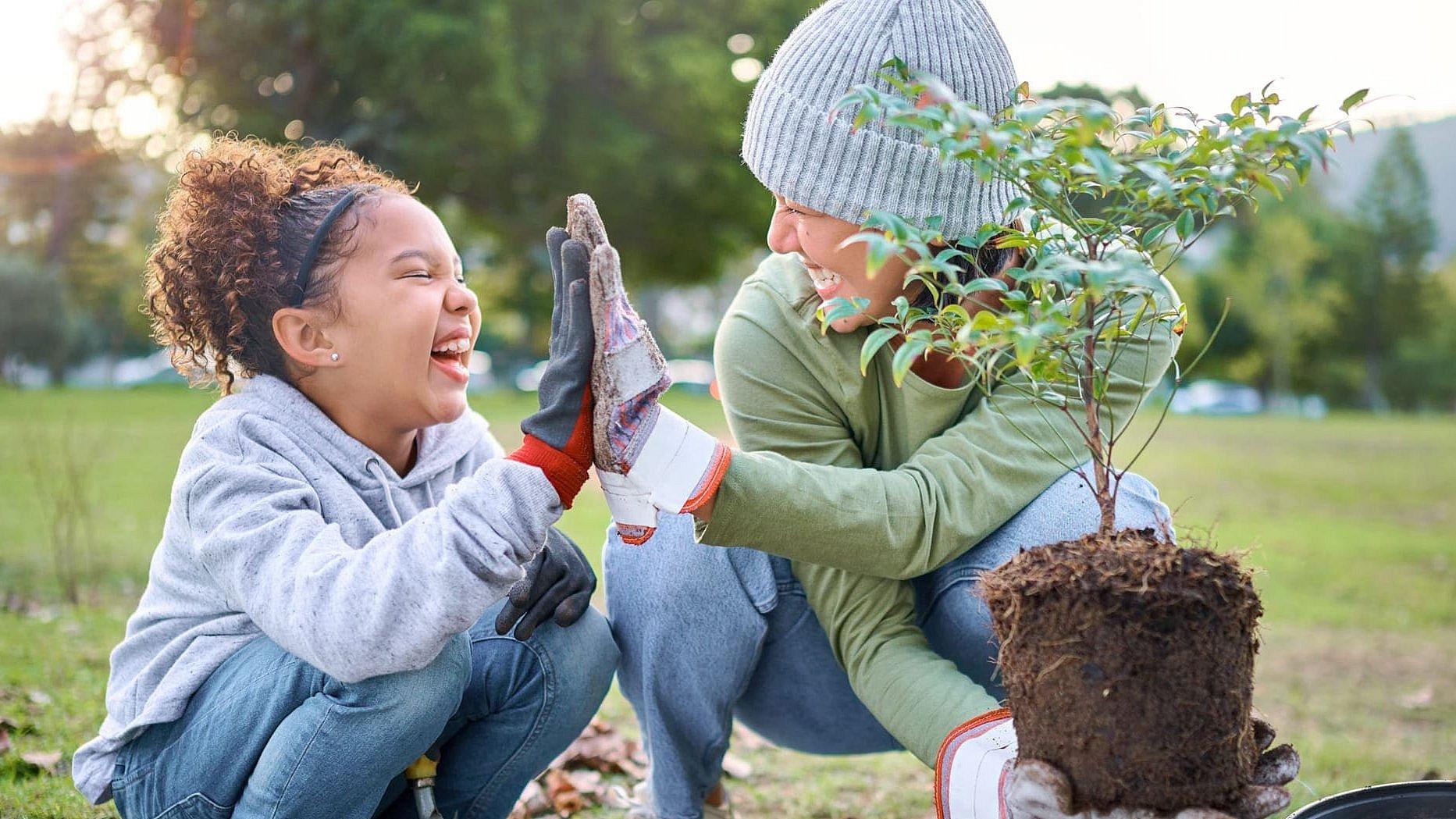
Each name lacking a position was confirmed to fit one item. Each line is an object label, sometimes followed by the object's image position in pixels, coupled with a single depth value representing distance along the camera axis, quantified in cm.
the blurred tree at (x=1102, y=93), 1335
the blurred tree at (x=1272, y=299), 3897
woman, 203
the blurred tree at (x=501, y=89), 1551
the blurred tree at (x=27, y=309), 2044
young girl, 174
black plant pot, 163
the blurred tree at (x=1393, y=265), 3922
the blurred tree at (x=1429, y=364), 3753
